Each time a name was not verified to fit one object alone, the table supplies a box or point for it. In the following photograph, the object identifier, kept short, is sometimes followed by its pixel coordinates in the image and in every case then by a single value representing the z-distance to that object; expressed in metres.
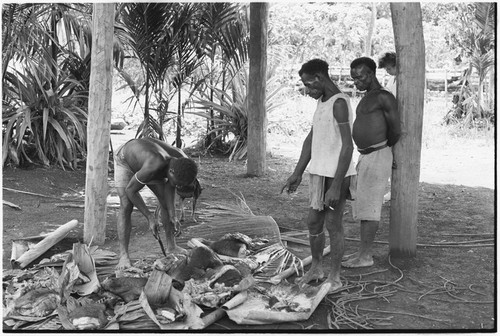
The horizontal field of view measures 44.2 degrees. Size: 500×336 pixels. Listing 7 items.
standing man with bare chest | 4.83
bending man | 4.32
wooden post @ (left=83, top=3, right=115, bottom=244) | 5.47
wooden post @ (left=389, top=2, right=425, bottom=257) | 4.89
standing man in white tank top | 4.17
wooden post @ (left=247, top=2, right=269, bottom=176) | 8.82
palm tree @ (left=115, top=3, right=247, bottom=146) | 8.90
